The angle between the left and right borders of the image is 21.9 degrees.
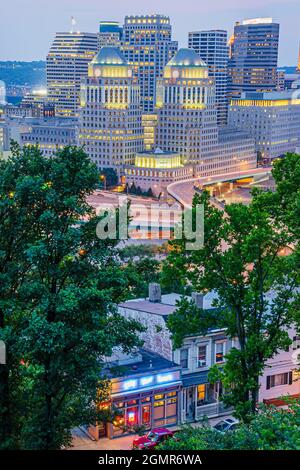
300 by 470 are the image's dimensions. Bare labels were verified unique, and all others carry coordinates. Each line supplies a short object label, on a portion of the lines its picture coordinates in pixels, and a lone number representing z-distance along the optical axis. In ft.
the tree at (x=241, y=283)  111.65
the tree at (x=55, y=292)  99.14
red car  136.46
